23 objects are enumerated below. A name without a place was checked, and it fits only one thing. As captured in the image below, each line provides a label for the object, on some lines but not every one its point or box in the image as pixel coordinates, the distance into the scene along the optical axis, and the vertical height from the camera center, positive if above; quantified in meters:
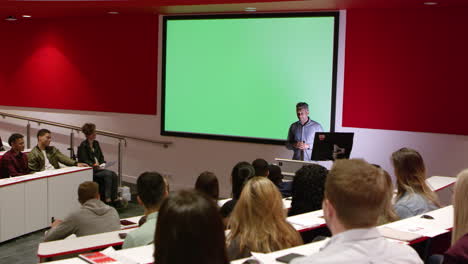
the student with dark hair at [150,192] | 4.15 -0.69
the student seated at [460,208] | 2.97 -0.52
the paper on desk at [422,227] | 3.98 -0.84
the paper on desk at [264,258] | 3.09 -0.83
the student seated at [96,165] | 8.84 -1.07
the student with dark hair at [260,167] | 5.70 -0.66
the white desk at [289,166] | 7.31 -0.83
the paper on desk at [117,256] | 3.43 -0.94
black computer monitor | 6.98 -0.54
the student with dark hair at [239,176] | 5.14 -0.68
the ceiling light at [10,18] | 11.02 +1.25
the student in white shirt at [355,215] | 1.92 -0.37
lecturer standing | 8.11 -0.47
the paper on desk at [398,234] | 3.80 -0.84
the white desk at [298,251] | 3.22 -0.83
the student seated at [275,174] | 6.05 -0.77
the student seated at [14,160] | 7.69 -0.91
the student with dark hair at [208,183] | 4.77 -0.69
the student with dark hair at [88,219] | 4.90 -1.04
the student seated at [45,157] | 7.98 -0.90
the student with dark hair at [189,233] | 1.59 -0.36
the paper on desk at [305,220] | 4.41 -0.90
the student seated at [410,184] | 4.62 -0.63
